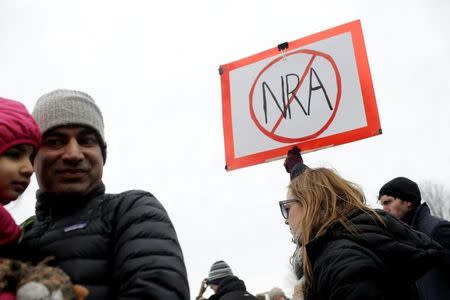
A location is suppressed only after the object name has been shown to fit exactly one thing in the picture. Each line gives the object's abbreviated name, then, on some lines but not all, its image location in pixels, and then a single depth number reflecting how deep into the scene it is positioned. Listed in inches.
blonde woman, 72.7
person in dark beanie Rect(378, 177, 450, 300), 131.7
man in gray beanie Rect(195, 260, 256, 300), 160.9
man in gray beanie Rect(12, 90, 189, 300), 49.3
